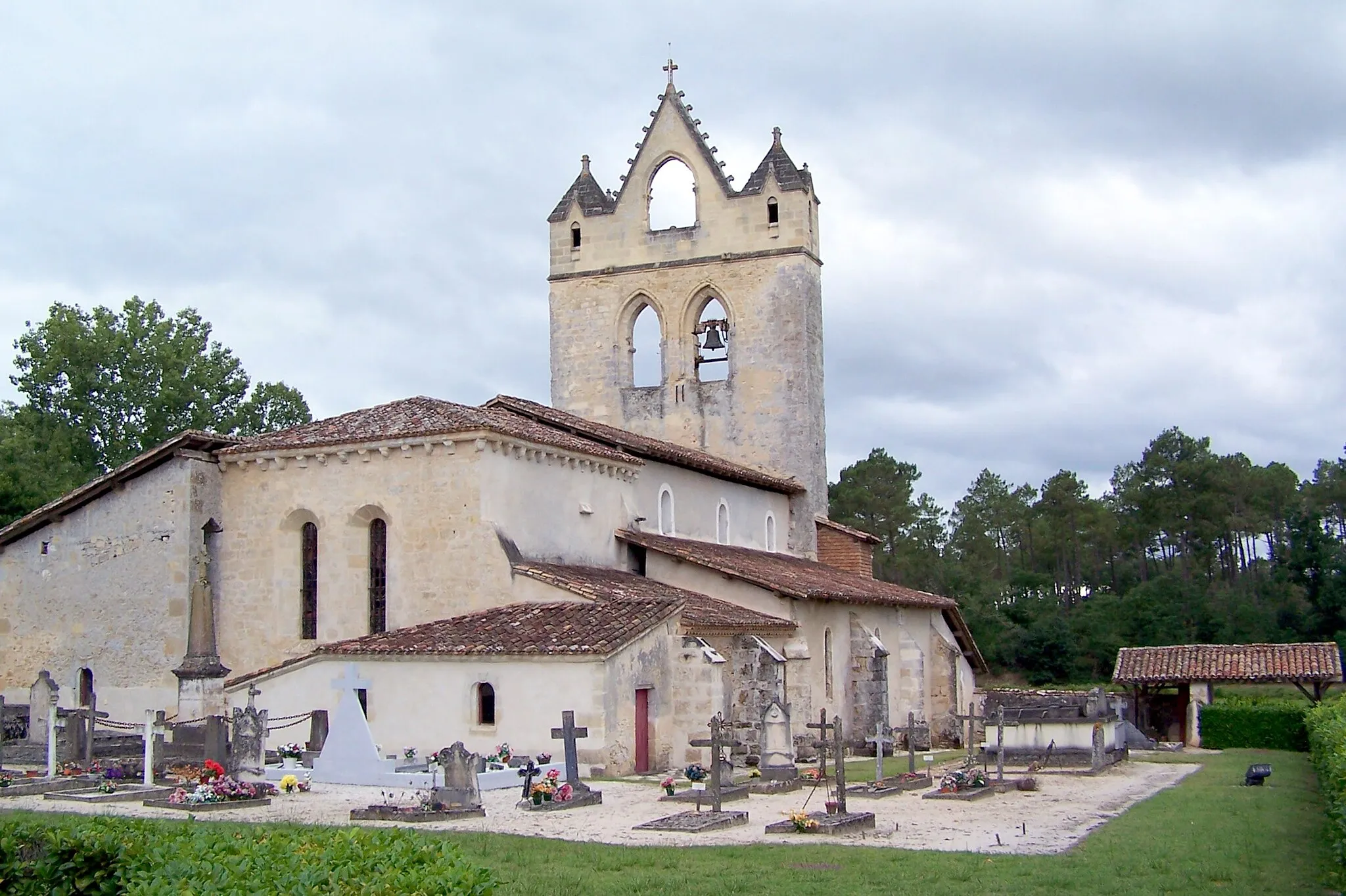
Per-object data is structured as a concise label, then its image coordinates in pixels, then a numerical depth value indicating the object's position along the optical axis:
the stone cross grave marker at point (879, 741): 22.97
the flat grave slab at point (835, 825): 16.25
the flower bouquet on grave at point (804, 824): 16.12
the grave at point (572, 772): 18.55
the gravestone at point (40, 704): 23.98
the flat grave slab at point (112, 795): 18.55
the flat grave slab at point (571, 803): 18.06
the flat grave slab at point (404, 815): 16.72
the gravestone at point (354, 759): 20.44
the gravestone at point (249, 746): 20.03
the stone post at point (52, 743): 20.95
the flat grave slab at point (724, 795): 18.41
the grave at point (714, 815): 16.31
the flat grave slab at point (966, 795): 20.48
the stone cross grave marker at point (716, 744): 17.89
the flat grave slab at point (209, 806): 17.75
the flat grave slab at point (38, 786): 19.38
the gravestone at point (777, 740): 21.88
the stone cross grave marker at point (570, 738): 19.38
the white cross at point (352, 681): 23.03
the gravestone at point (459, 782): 17.44
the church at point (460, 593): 22.45
